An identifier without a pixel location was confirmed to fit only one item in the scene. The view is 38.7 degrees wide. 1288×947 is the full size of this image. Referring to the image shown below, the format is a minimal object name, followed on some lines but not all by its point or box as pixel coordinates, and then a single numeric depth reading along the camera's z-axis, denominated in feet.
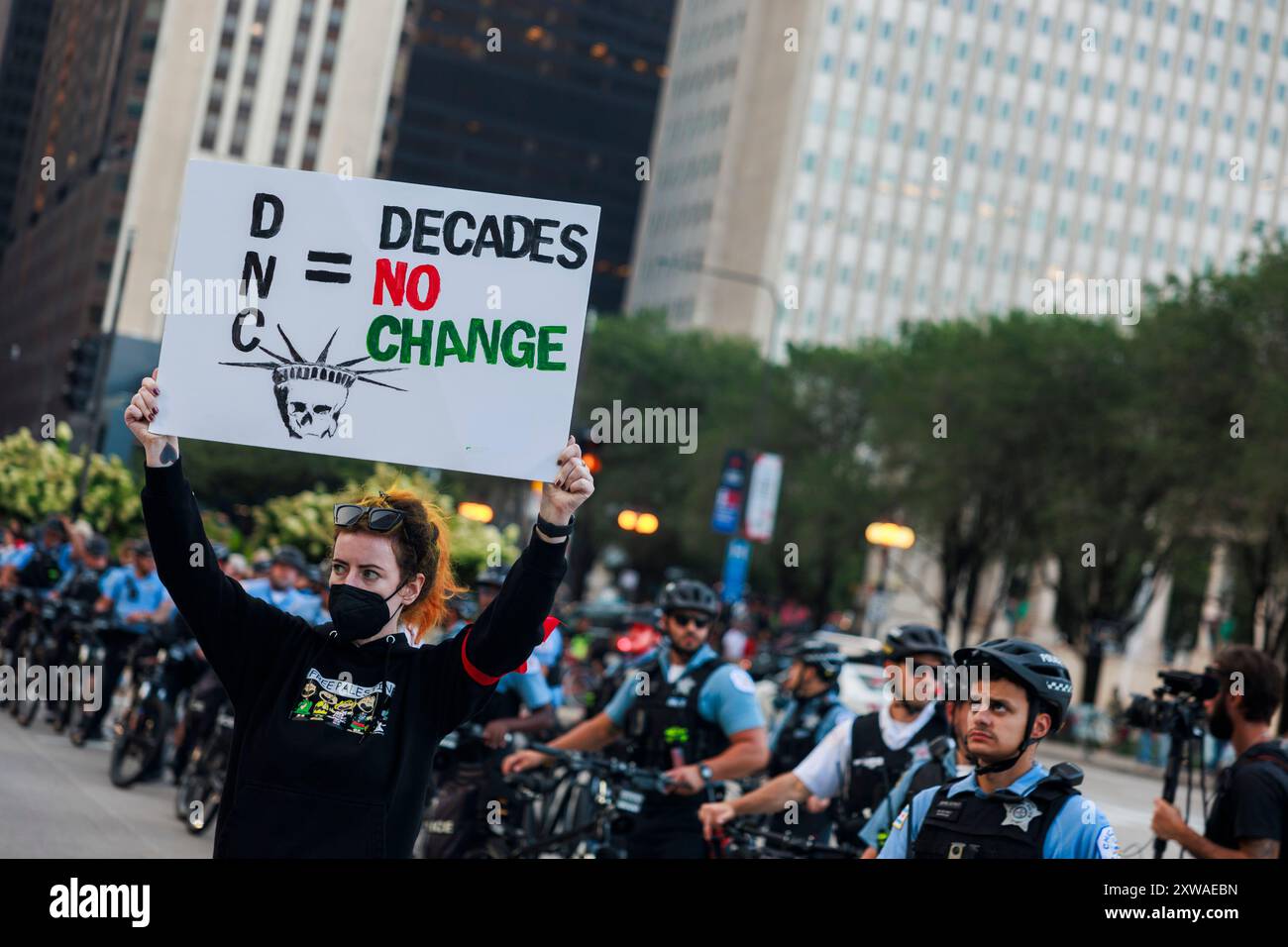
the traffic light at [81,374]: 63.41
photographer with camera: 17.48
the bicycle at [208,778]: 38.27
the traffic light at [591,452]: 51.37
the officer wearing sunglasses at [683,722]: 24.43
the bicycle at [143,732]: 43.39
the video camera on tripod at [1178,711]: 20.36
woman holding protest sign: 12.06
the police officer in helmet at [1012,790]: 13.87
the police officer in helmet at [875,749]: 22.26
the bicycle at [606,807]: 24.58
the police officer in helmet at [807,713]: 31.93
